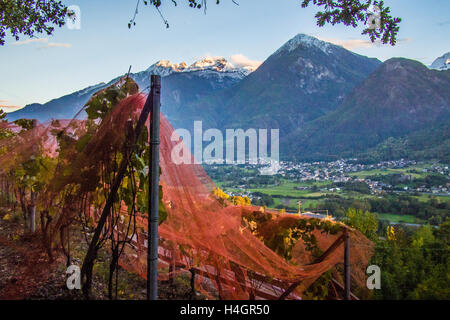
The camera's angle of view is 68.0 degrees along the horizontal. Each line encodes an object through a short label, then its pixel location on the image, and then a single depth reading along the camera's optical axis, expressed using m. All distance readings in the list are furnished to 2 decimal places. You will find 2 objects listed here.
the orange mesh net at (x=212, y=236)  2.16
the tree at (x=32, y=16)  5.45
